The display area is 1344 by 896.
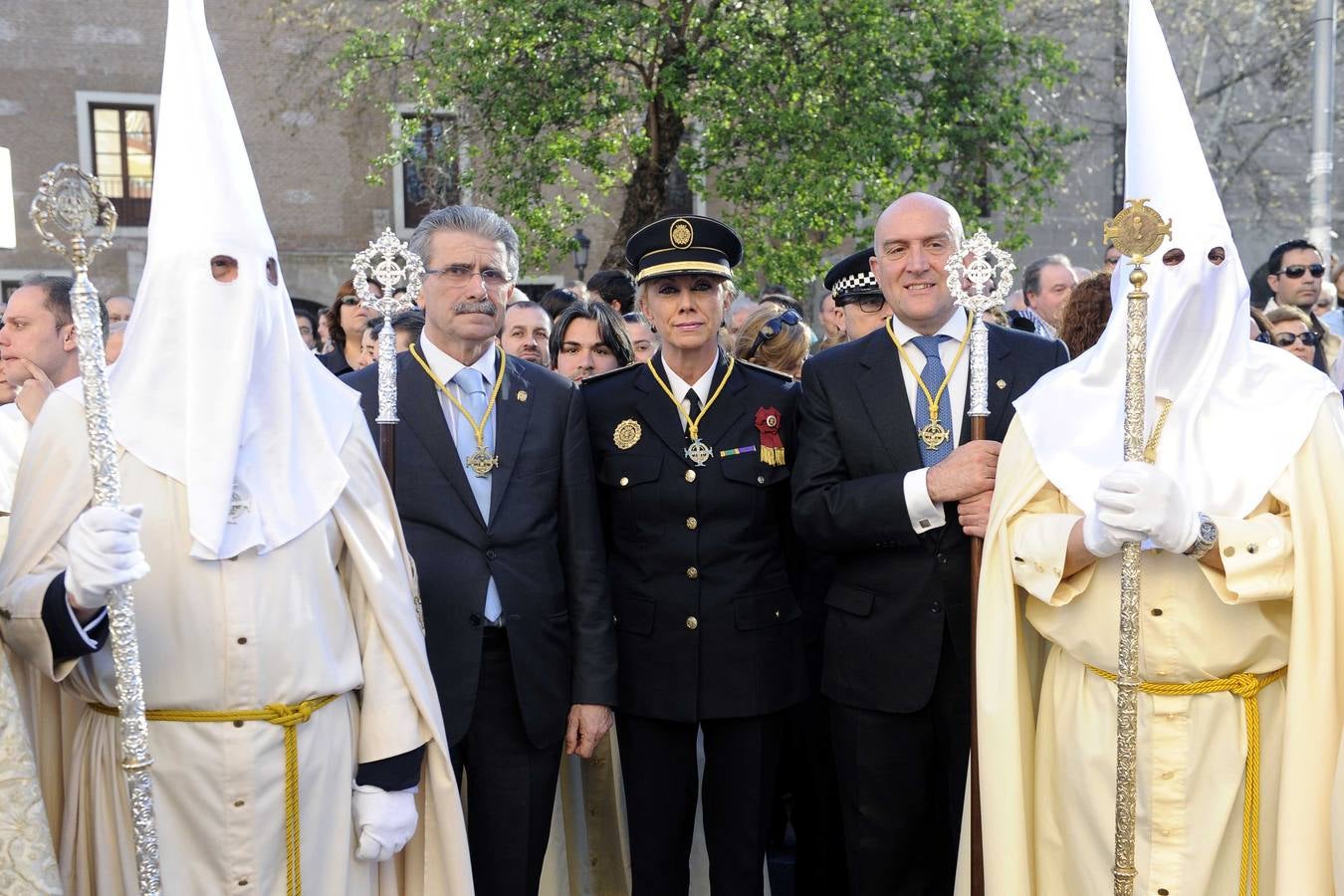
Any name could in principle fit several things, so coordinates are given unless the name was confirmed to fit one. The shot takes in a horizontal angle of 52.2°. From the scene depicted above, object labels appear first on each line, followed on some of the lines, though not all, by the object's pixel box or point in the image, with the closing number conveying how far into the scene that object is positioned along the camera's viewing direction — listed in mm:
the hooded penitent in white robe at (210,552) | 3072
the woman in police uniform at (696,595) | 4199
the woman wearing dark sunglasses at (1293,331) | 6883
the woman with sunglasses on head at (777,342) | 5934
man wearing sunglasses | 8328
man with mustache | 3887
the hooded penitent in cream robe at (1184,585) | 3188
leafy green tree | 13727
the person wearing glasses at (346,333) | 7148
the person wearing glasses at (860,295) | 5536
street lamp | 17453
